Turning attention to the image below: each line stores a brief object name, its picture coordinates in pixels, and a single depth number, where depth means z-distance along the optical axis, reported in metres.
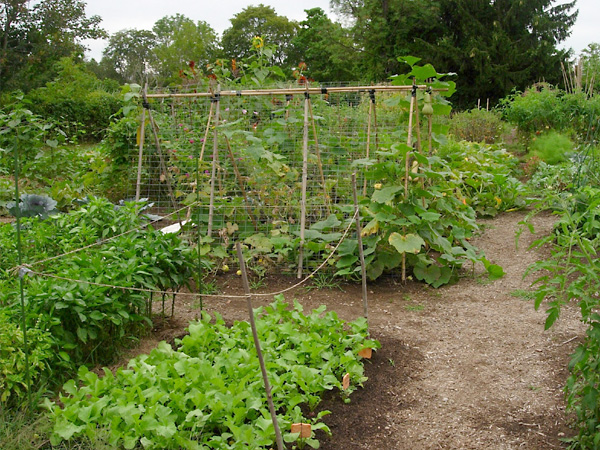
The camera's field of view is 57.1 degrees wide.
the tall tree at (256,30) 39.84
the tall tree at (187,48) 36.44
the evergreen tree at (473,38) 25.27
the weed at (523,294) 5.03
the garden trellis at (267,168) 5.54
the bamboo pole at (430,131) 5.66
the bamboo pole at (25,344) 2.67
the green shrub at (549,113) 11.98
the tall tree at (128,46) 54.66
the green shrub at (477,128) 12.96
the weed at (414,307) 4.84
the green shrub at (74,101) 16.55
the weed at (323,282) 5.29
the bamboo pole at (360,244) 3.77
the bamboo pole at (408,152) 5.16
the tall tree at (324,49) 28.73
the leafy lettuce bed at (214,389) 2.53
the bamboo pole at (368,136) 5.92
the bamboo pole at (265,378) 2.34
